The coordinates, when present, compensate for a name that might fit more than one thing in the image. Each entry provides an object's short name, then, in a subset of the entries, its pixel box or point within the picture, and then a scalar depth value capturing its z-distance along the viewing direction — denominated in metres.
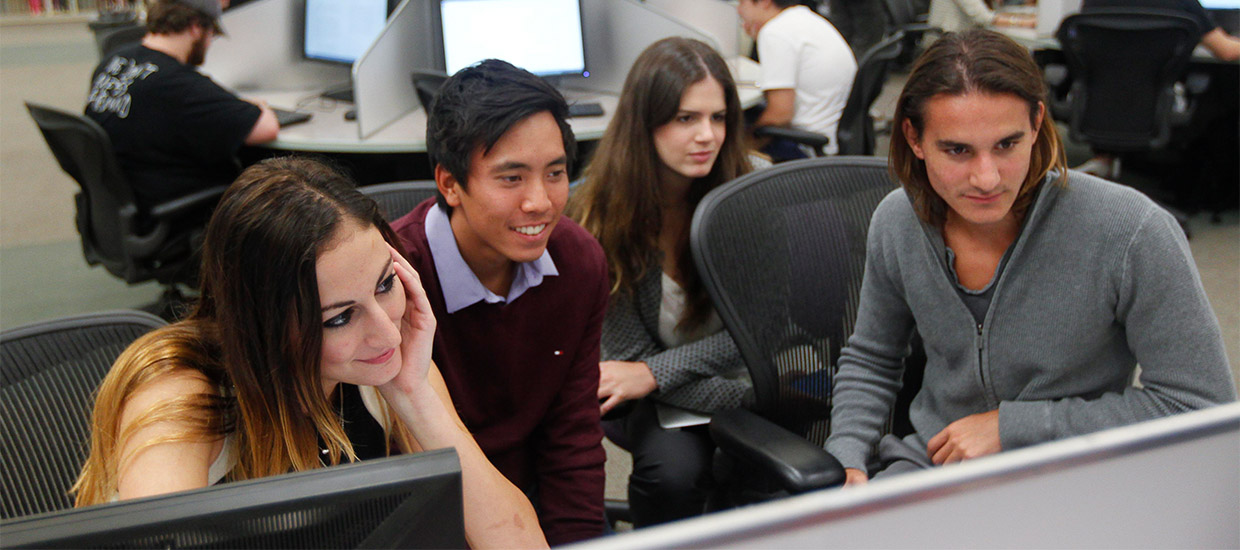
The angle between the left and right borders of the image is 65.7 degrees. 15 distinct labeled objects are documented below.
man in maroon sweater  1.27
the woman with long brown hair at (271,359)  0.92
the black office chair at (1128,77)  3.30
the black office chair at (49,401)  1.07
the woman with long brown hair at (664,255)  1.65
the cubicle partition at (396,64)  2.91
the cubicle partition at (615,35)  3.21
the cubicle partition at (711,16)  3.96
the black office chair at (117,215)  2.50
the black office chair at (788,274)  1.44
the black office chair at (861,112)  3.07
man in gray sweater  1.13
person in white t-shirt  3.15
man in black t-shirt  2.70
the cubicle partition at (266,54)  3.46
